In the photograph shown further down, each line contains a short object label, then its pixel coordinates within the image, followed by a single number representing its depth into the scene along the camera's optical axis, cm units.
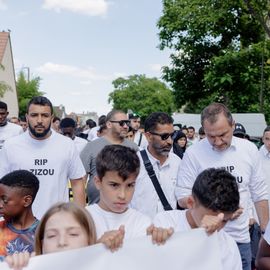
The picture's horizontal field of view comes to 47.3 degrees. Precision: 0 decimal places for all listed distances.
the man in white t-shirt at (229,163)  231
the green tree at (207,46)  1557
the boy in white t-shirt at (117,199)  168
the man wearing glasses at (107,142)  307
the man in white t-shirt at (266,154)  371
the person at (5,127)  413
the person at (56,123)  595
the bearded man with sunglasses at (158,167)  251
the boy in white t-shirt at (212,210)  155
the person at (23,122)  689
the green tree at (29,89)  2625
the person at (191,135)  823
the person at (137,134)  572
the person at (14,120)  681
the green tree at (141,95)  5431
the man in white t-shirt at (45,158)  258
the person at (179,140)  477
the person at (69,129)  467
